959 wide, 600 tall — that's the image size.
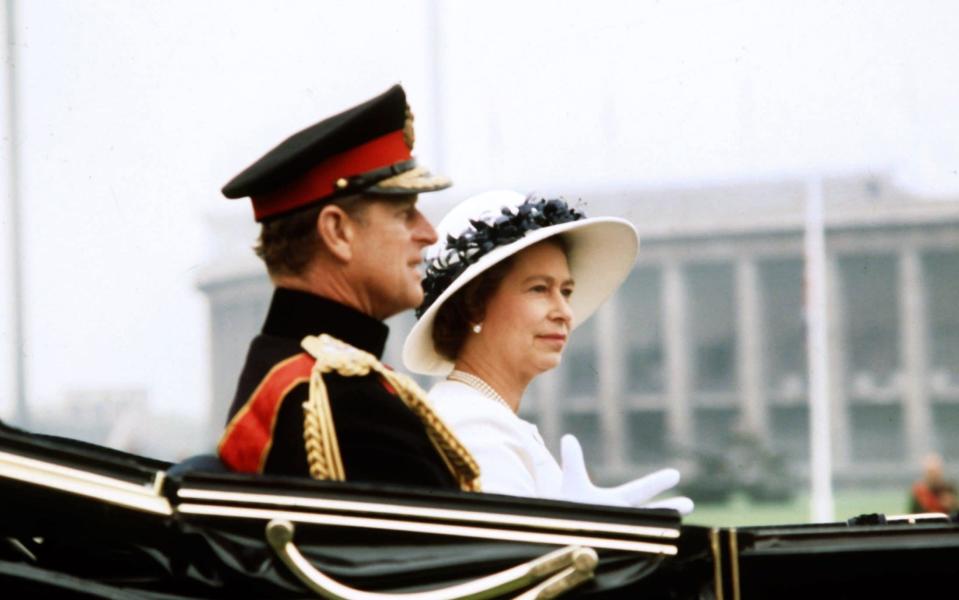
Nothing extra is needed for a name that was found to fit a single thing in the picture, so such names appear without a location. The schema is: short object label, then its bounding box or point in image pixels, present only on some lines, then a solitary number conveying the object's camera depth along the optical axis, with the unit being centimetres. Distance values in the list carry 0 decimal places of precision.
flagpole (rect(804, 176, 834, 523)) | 1644
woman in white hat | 555
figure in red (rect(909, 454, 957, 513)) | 2459
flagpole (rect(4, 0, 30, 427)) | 853
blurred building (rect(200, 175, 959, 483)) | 5897
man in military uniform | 398
